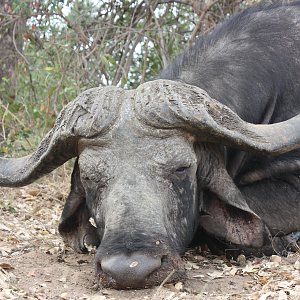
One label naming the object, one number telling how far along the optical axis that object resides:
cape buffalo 2.46
